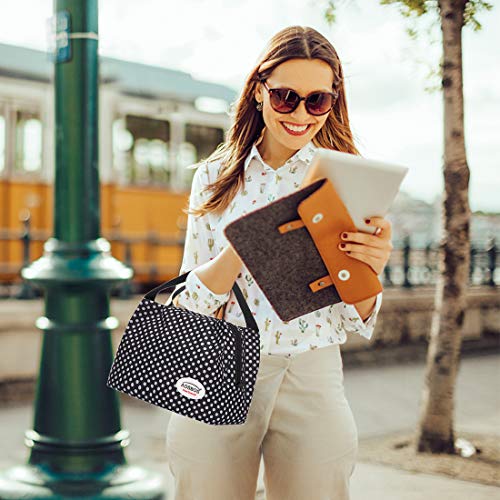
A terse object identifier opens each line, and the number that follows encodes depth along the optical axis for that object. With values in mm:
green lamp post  3785
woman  2225
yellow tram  11742
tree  6094
